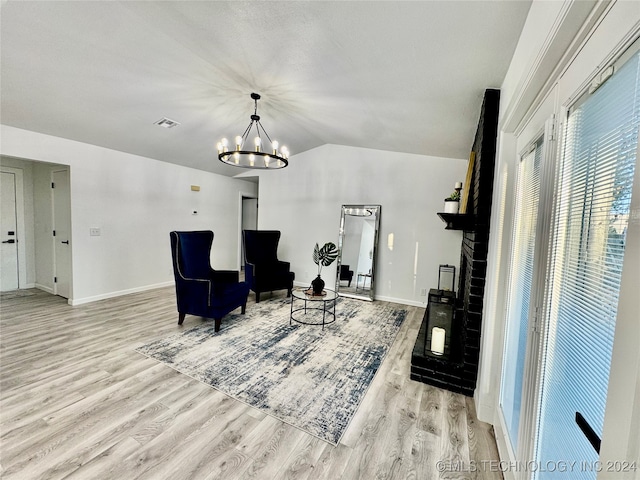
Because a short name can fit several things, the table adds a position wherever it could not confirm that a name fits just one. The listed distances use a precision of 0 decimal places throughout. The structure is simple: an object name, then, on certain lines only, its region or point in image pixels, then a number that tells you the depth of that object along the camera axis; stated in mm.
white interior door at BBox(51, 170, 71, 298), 4023
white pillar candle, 2438
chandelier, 2840
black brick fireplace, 2037
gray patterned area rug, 1991
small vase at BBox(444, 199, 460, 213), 2785
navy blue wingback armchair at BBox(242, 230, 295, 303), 4379
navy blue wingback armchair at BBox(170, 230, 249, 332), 3236
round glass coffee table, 3549
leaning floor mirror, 4754
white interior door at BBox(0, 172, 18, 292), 4430
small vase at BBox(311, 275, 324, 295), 3633
